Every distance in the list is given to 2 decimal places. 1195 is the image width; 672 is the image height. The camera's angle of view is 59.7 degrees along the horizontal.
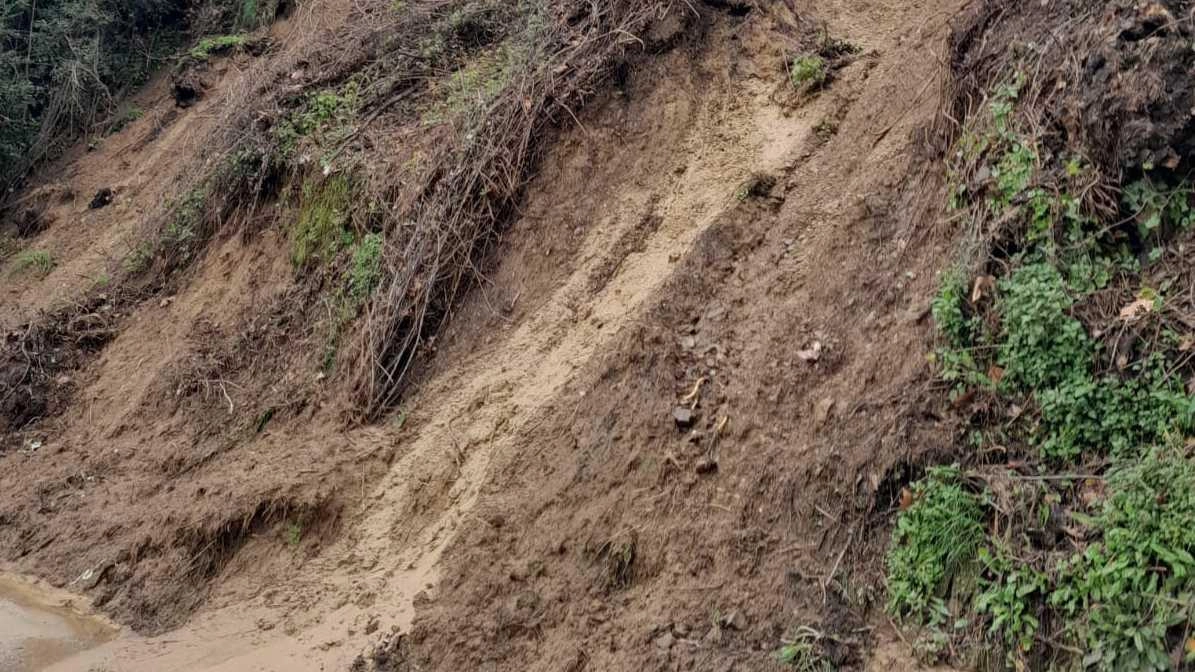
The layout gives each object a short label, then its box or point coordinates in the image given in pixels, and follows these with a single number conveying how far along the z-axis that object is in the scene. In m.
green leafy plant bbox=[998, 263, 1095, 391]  4.27
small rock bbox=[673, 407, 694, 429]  5.50
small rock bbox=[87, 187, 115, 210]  11.94
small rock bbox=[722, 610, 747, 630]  4.55
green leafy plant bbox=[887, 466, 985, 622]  4.16
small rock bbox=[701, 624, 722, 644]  4.55
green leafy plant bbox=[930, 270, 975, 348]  4.65
